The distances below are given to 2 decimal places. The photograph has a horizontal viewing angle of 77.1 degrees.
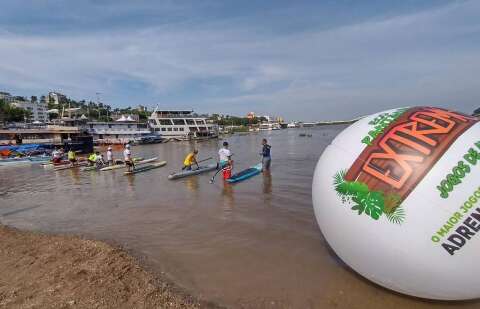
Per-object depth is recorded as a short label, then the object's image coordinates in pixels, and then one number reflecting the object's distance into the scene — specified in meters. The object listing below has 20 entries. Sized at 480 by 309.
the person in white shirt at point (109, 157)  21.78
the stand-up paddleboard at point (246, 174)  12.98
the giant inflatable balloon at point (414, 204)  3.24
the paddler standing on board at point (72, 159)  23.75
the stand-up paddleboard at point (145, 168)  18.35
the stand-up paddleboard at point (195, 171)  15.10
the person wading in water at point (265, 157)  15.02
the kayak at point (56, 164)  24.85
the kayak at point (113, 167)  20.60
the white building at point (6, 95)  178.50
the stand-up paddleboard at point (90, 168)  21.34
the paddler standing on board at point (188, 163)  16.12
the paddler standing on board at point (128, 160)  17.97
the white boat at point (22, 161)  30.01
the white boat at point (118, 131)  61.25
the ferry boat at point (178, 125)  71.38
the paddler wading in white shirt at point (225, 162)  13.10
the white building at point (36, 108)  136.71
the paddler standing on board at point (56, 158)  25.36
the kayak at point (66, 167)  23.47
